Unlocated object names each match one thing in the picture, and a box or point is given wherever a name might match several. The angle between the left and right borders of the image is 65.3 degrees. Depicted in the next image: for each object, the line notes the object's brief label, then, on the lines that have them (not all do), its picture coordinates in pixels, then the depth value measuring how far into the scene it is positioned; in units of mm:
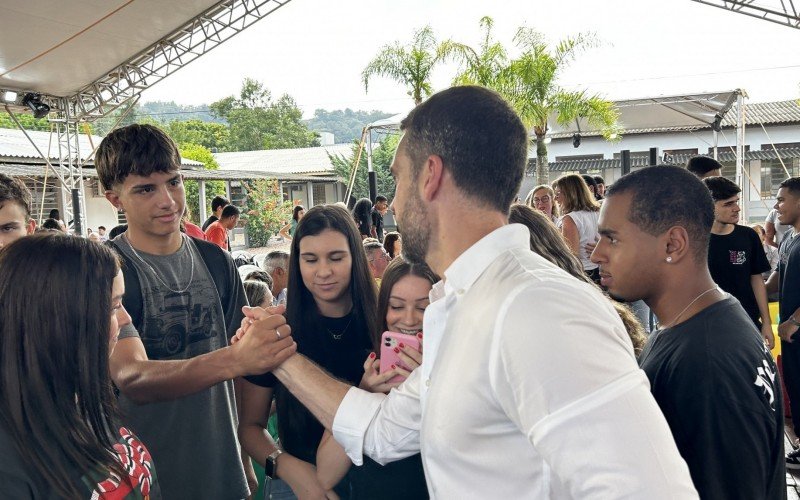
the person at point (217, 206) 9695
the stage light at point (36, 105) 11062
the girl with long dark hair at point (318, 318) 2236
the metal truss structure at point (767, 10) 9031
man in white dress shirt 979
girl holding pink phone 1940
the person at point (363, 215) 11227
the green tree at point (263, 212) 27781
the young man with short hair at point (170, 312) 2184
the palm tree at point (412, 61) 16422
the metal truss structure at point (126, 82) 11289
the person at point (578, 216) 6020
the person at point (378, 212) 13016
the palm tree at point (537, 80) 15672
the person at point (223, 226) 8031
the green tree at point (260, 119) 57188
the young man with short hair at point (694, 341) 1558
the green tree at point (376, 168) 33344
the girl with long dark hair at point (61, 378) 1258
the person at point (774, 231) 7355
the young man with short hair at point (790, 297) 4383
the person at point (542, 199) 7215
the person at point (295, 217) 11242
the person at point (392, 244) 7230
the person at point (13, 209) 3064
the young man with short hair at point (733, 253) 4727
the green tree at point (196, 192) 30297
